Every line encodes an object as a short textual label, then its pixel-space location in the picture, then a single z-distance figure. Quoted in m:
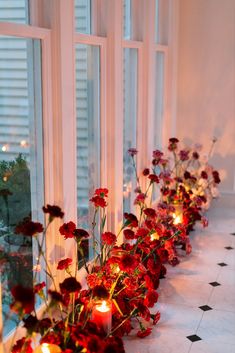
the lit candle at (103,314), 3.44
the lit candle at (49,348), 2.74
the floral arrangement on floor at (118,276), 2.55
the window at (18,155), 3.15
